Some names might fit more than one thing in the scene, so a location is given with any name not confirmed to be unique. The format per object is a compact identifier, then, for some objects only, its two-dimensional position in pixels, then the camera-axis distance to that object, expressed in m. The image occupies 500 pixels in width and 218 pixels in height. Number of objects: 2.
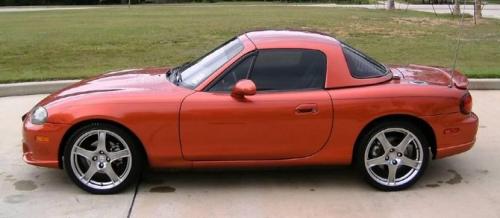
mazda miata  4.78
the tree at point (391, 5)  28.89
